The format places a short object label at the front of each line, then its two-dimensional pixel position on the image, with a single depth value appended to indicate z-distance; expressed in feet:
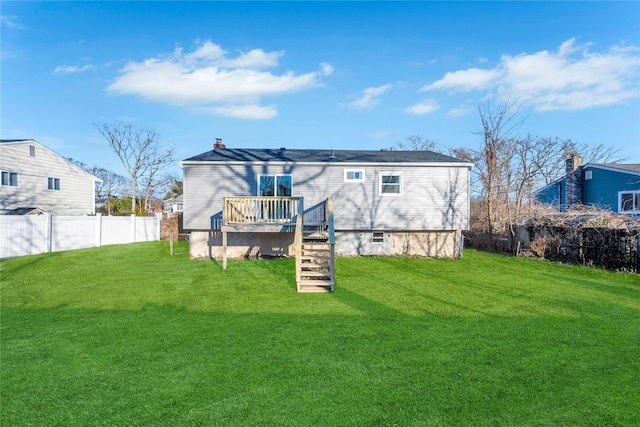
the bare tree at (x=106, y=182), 150.71
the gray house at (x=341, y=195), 47.93
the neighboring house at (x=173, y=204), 136.54
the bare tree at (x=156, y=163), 134.51
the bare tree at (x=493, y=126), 62.59
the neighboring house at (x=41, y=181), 65.51
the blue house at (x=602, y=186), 59.31
